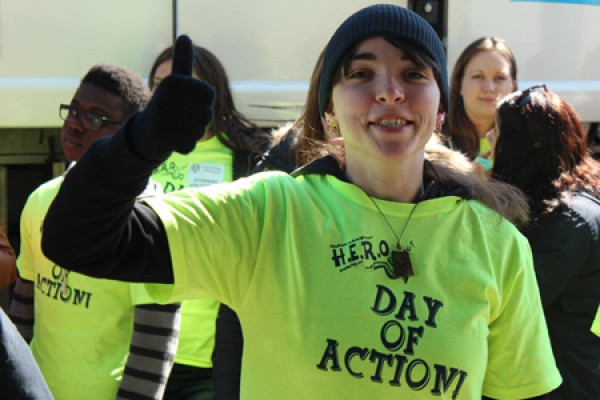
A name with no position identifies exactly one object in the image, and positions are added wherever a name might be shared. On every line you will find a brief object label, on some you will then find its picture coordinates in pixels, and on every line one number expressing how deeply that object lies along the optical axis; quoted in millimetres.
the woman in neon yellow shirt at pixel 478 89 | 3871
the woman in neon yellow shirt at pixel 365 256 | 1504
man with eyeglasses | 2406
